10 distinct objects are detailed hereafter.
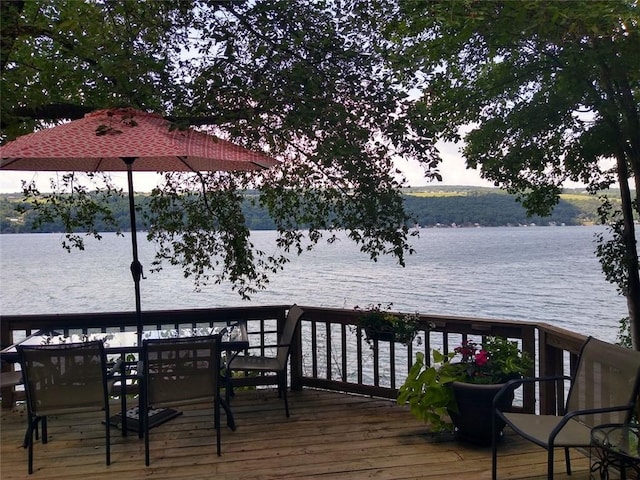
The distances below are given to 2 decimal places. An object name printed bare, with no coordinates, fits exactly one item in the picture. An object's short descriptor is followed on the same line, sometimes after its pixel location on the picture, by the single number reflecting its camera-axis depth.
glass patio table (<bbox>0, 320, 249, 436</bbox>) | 3.49
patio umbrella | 2.71
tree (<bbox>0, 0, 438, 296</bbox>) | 3.27
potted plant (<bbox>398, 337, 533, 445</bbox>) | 3.42
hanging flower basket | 4.18
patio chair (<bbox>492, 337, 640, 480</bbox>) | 2.61
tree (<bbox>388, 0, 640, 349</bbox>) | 3.17
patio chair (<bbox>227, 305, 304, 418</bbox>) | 4.09
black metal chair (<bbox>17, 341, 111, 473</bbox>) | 3.11
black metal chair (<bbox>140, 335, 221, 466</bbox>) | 3.19
